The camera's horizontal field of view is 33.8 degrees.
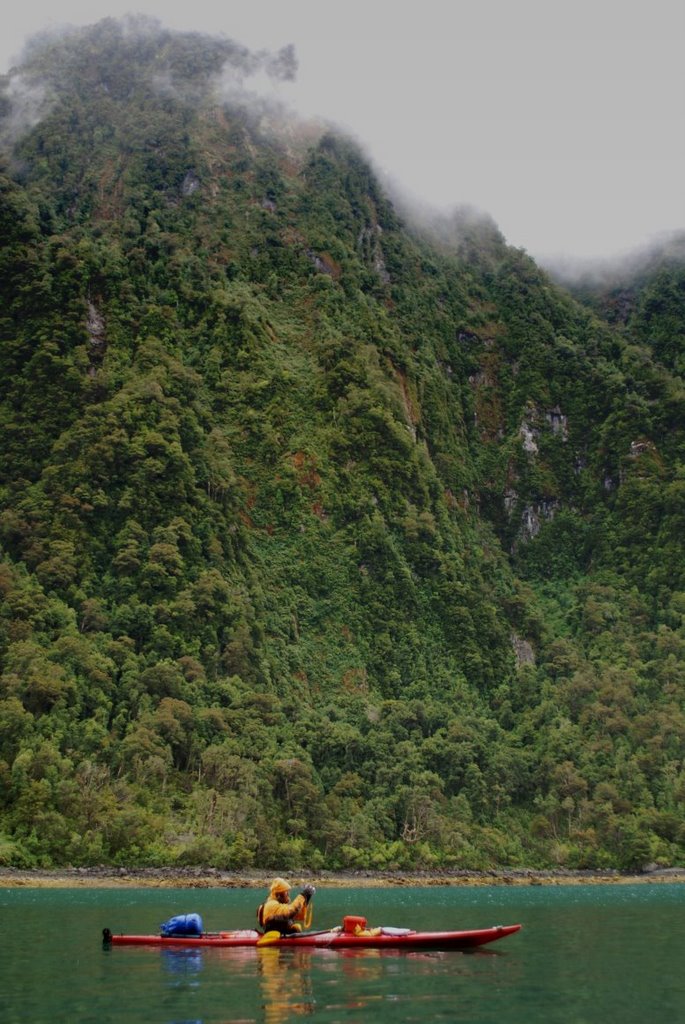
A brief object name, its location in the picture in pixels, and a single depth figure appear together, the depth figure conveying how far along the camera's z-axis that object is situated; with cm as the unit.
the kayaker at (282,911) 3259
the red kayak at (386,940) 3195
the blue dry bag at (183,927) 3425
